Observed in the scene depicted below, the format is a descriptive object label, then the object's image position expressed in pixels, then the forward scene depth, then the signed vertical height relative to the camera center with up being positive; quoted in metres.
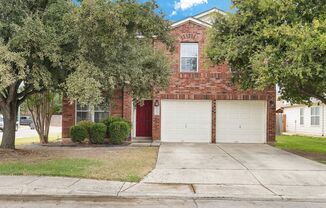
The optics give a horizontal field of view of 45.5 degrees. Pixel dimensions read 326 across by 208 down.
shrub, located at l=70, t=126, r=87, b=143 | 19.98 -1.04
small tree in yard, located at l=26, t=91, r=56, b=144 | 20.13 +0.02
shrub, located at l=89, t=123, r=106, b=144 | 19.92 -0.98
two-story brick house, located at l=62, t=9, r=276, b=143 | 21.05 +0.50
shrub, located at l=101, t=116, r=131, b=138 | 20.40 -0.42
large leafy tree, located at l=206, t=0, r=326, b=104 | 12.42 +2.48
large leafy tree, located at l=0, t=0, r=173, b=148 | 10.55 +2.07
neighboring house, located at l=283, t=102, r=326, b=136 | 29.45 -0.35
